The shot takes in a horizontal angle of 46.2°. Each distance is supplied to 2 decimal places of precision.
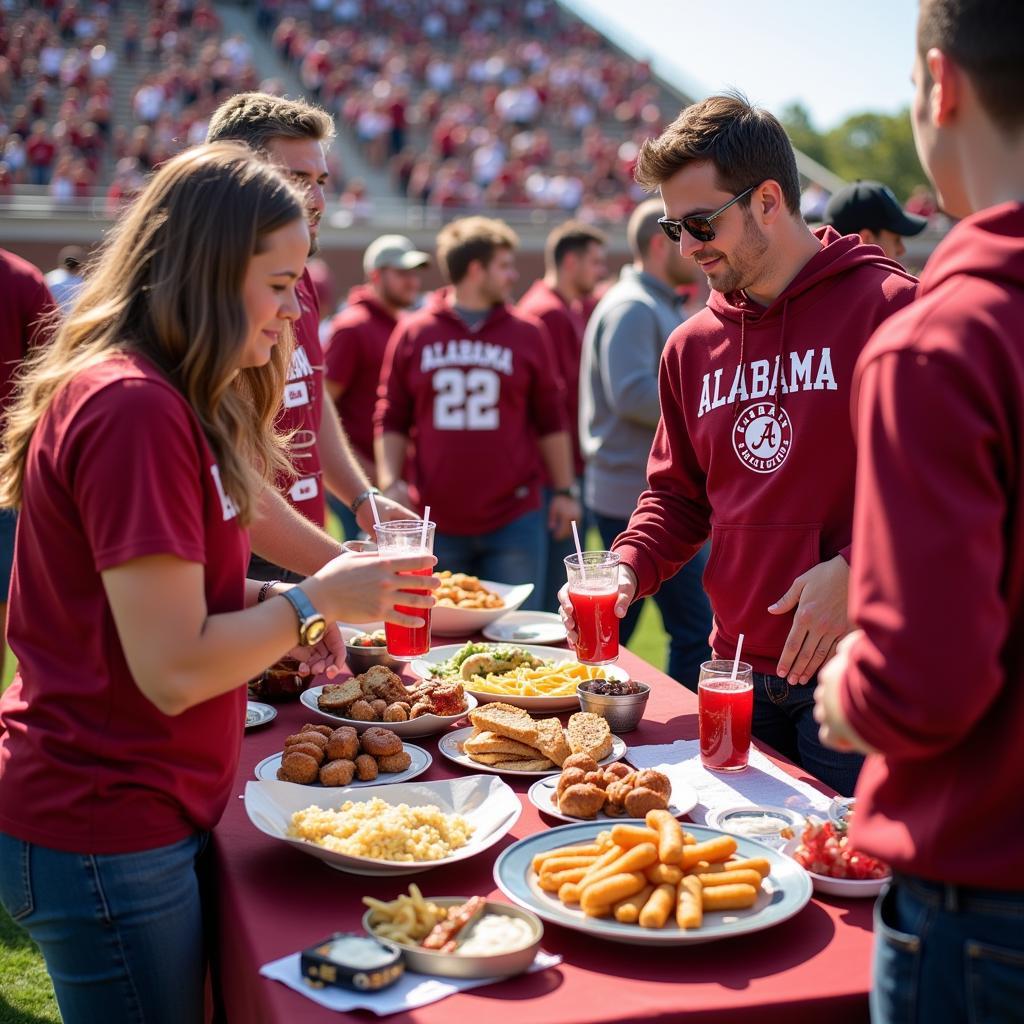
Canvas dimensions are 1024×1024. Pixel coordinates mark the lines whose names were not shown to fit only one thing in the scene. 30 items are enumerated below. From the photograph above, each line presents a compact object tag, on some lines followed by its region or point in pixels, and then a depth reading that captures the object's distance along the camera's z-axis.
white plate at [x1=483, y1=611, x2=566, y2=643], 3.96
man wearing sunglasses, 2.87
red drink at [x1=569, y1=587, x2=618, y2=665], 2.94
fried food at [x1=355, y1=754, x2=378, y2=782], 2.62
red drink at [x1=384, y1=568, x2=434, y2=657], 2.77
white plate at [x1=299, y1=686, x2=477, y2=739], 2.90
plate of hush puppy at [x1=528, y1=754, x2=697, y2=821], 2.38
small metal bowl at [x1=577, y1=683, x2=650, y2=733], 2.97
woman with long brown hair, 1.91
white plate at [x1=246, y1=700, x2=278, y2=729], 3.05
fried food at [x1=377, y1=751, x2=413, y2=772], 2.68
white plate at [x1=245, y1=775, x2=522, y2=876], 2.18
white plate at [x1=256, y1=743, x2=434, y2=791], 2.63
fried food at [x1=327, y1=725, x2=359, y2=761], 2.64
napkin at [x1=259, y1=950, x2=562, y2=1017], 1.77
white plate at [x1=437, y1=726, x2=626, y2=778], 2.70
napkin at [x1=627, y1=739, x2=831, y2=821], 2.52
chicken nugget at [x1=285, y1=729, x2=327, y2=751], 2.67
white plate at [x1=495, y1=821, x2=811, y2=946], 1.89
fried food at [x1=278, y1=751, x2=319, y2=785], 2.57
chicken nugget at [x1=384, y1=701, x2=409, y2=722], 2.93
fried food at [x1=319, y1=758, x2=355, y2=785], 2.56
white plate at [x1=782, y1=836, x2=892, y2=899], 2.08
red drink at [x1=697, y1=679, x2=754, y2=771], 2.66
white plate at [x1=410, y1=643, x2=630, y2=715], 3.13
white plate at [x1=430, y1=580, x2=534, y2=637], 3.94
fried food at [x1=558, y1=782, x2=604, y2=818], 2.39
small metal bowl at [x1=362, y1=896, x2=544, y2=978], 1.83
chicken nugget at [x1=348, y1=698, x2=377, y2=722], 2.94
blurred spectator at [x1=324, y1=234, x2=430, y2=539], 7.35
